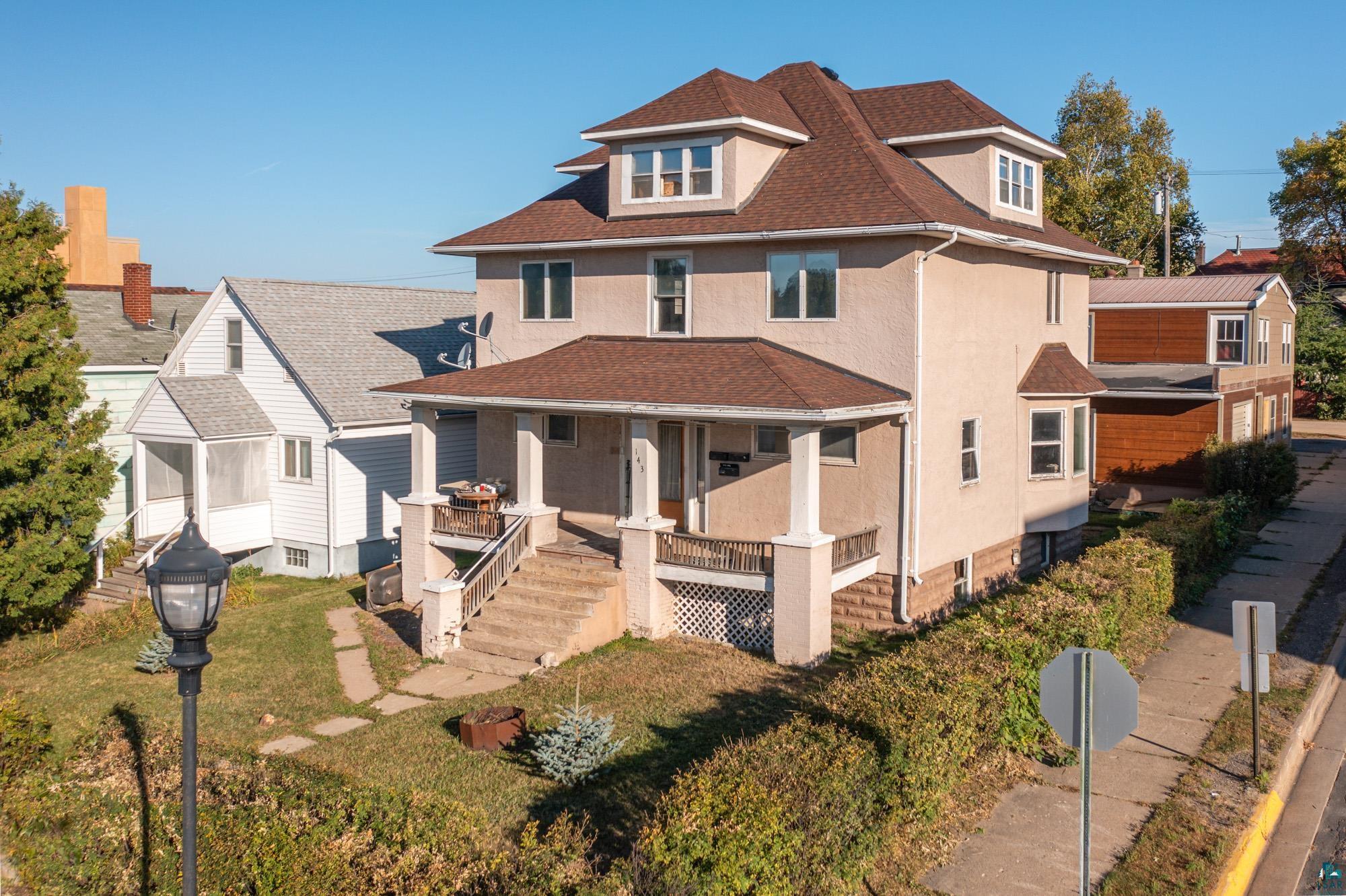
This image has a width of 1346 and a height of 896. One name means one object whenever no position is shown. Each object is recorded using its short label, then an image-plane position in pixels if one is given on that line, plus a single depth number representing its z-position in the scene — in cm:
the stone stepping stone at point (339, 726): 1434
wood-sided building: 2978
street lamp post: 746
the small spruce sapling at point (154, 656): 1739
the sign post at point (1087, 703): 798
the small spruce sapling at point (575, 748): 1196
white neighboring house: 2380
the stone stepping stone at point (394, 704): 1521
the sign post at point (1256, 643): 1148
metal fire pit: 1317
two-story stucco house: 1733
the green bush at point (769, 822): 775
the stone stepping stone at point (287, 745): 1362
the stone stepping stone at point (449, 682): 1584
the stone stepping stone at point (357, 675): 1600
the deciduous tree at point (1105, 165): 4284
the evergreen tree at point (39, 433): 1858
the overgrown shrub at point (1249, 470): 2797
